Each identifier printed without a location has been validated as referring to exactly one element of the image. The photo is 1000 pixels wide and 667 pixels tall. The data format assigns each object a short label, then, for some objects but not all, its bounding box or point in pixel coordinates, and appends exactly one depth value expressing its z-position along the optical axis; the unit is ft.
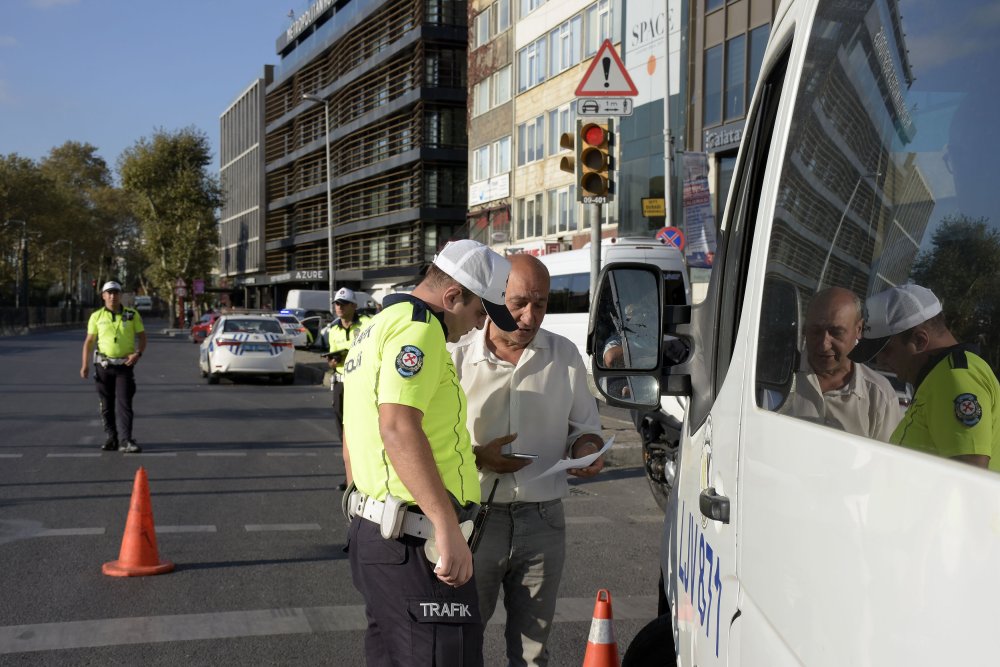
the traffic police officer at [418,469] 9.79
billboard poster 65.62
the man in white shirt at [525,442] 12.94
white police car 79.77
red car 169.48
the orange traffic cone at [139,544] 21.93
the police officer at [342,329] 38.06
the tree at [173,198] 249.96
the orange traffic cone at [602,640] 11.80
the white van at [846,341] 3.99
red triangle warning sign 34.73
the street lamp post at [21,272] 209.90
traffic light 35.58
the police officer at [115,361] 39.96
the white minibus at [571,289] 86.83
